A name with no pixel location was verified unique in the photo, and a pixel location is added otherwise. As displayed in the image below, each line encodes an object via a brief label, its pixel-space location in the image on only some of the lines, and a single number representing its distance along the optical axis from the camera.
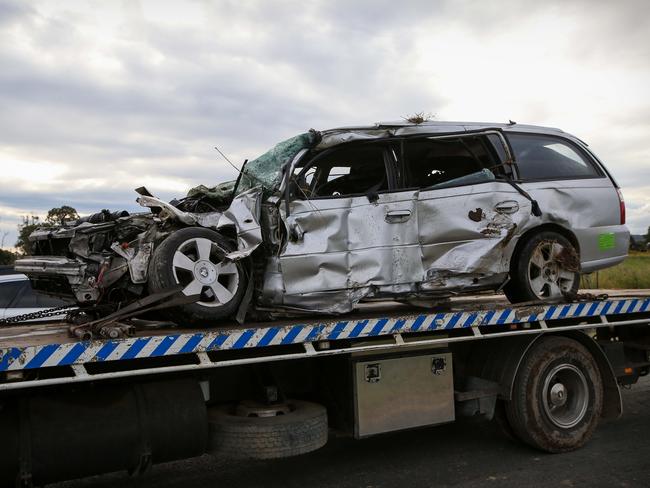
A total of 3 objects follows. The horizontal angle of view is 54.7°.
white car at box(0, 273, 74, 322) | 6.98
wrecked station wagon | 4.64
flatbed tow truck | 3.74
